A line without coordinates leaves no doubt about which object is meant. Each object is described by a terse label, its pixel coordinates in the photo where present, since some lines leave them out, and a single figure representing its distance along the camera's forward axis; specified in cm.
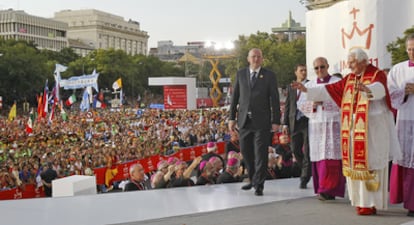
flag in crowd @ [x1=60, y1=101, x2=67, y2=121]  2478
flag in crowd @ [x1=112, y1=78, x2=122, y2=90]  3403
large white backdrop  1083
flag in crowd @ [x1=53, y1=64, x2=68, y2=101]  2605
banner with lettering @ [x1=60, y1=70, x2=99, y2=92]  2709
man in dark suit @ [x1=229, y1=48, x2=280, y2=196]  641
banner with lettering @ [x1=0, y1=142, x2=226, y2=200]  1227
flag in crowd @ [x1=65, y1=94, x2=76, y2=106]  2896
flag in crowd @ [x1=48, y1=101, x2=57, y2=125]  2397
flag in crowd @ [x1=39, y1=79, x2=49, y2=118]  2419
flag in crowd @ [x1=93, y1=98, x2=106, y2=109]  3050
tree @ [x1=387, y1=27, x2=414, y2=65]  1183
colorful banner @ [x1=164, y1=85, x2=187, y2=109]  4162
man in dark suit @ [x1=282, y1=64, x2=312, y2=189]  696
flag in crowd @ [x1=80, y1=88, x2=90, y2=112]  2805
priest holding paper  527
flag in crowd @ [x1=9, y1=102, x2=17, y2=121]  2498
